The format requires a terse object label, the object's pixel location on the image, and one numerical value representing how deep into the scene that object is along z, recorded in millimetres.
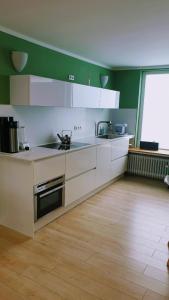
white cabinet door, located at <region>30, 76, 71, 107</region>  2770
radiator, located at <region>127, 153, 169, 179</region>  4709
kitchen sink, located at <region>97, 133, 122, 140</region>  4724
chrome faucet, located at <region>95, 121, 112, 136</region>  4785
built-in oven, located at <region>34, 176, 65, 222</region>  2647
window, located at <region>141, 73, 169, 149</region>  4801
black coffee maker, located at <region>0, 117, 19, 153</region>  2646
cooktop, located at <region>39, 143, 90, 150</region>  3215
